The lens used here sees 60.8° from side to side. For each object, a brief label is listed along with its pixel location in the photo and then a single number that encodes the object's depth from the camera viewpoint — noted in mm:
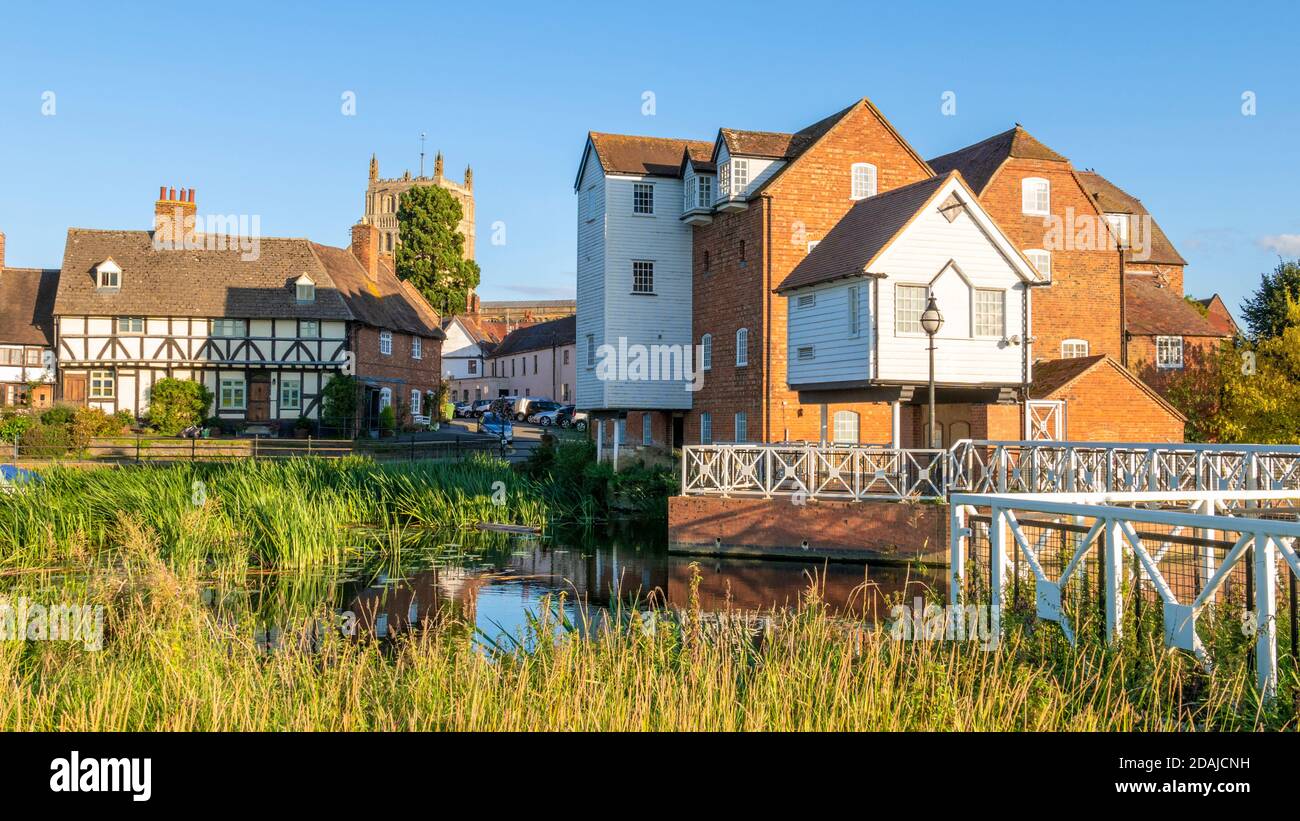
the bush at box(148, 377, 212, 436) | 47750
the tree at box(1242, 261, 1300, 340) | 42094
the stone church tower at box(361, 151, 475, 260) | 165000
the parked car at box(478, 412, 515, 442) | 52206
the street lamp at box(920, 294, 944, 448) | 21391
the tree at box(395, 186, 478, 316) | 88675
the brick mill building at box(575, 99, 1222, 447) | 26844
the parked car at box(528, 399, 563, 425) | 69125
